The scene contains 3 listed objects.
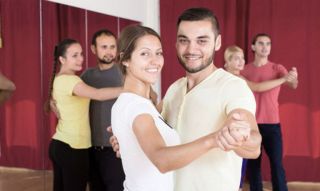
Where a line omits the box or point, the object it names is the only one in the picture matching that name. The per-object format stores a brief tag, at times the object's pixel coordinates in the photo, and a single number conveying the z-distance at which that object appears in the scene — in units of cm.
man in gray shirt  270
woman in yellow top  240
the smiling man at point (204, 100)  135
